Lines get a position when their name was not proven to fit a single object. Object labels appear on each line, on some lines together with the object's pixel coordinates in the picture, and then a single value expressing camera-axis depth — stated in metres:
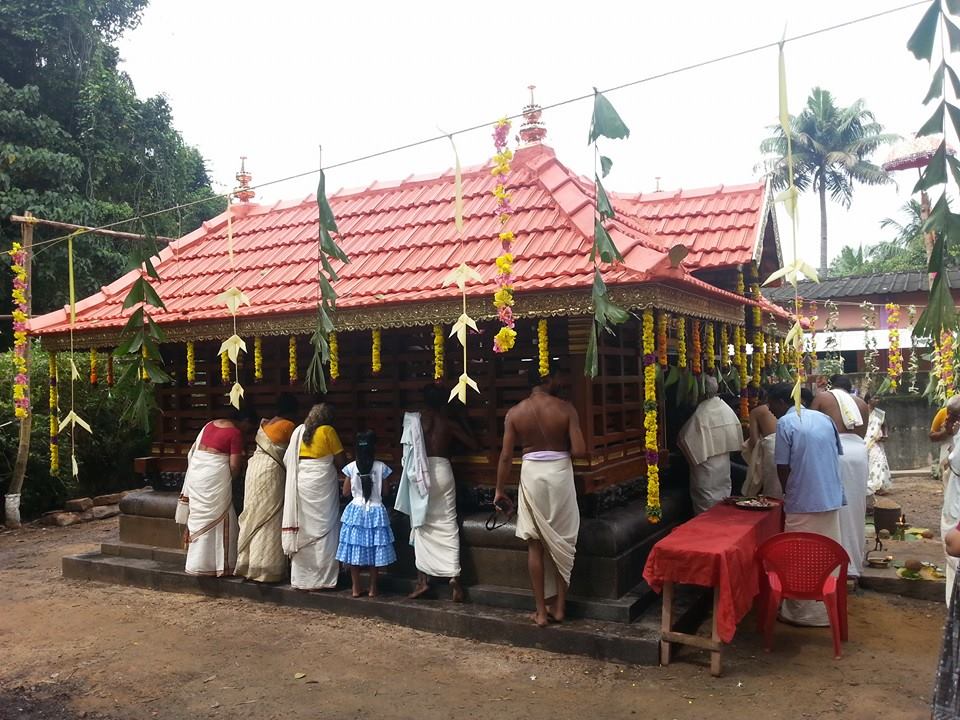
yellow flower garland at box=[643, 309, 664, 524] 5.42
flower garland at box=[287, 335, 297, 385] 6.67
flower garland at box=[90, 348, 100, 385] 7.91
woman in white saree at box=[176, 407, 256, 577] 6.98
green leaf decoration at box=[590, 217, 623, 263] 4.62
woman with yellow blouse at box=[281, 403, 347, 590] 6.43
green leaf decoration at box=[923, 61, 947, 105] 3.04
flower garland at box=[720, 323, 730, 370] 6.76
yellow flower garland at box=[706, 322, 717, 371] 6.44
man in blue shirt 5.63
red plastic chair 4.85
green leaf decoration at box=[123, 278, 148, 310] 6.17
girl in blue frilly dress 6.12
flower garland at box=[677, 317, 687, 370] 6.01
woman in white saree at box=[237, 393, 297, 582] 6.67
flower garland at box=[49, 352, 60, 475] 8.04
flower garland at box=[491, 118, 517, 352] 5.25
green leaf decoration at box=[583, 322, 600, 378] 4.78
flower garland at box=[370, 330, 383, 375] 6.13
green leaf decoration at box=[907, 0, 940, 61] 3.03
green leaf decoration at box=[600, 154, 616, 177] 4.36
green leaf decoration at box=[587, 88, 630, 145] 4.28
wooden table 4.63
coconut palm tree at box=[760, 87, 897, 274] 33.75
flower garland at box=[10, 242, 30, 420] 9.09
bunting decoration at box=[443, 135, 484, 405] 5.24
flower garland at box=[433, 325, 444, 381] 5.89
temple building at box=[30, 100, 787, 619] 5.72
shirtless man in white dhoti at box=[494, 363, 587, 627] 5.31
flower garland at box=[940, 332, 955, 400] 10.70
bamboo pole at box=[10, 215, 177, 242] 9.15
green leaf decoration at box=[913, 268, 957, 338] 3.17
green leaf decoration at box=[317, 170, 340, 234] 5.43
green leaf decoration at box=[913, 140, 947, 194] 3.12
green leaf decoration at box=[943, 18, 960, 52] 3.02
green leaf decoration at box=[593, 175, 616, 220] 4.50
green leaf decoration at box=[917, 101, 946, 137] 3.06
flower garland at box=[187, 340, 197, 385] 7.14
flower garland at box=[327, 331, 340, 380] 6.35
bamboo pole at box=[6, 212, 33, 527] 9.57
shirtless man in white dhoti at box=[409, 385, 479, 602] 5.97
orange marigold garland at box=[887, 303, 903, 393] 13.00
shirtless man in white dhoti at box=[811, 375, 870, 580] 6.58
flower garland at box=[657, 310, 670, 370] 5.52
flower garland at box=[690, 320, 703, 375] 6.11
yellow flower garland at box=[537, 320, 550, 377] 5.42
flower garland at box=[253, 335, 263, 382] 6.74
